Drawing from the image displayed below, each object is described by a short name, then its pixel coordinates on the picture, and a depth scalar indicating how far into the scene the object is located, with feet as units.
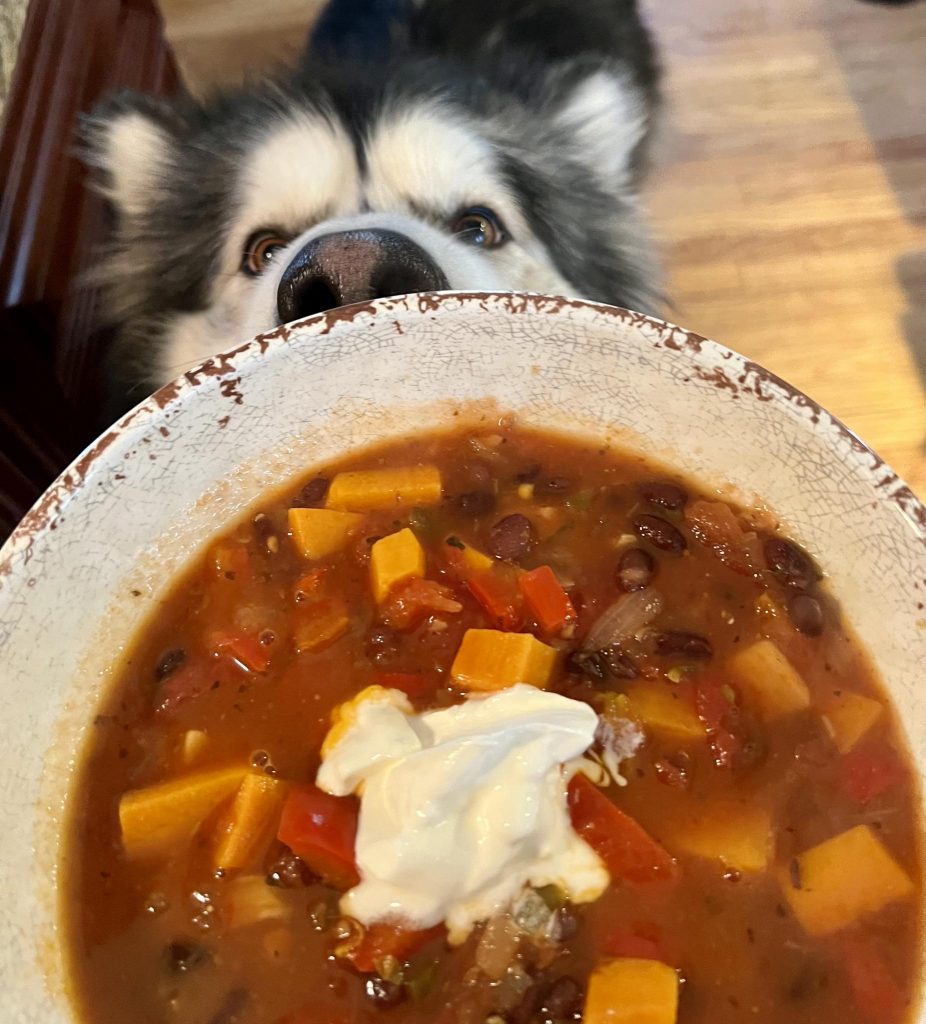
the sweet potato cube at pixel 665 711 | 0.73
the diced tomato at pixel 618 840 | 0.69
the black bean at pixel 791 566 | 0.77
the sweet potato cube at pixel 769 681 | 0.74
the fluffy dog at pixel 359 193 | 1.06
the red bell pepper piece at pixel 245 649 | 0.77
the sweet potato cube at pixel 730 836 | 0.69
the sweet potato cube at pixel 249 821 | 0.69
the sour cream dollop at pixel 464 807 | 0.68
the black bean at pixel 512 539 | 0.81
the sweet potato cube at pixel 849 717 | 0.73
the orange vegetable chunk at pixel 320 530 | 0.82
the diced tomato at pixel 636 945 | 0.67
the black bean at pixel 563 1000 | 0.65
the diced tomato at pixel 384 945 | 0.67
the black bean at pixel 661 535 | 0.81
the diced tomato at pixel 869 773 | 0.71
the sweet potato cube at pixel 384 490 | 0.84
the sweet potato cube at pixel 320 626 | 0.77
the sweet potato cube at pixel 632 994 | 0.64
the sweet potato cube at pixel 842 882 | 0.68
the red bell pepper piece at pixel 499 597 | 0.78
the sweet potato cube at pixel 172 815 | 0.71
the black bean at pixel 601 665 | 0.75
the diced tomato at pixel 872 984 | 0.66
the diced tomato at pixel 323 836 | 0.69
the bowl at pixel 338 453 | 0.70
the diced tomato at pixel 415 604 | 0.78
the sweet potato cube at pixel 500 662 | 0.74
